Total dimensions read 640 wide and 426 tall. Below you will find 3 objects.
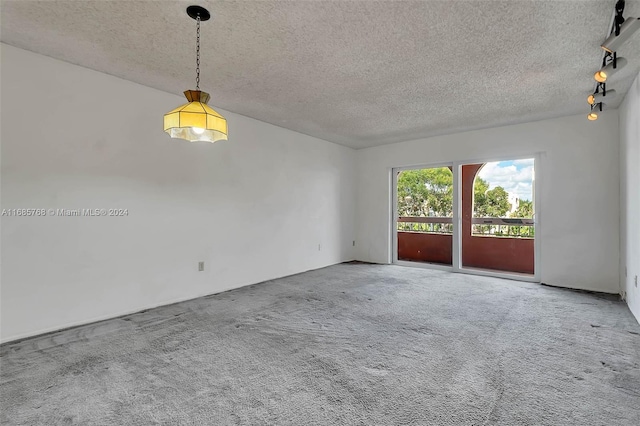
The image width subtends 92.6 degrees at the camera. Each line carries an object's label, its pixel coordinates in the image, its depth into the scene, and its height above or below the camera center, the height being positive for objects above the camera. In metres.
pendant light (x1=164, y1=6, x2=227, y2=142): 1.99 +0.65
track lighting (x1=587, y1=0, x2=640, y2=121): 1.84 +1.13
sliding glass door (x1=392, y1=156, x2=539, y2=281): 5.04 -0.03
